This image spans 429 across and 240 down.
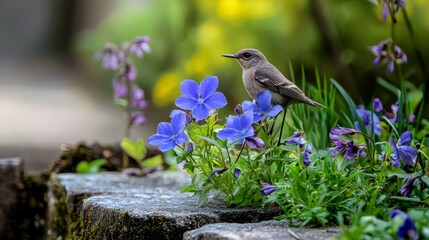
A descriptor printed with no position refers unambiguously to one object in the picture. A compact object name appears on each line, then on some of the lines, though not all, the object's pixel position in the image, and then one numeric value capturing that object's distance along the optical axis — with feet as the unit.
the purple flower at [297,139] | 16.61
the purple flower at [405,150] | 15.58
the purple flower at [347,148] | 16.44
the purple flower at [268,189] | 15.74
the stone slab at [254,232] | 13.97
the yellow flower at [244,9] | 48.78
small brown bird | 17.63
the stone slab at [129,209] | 16.33
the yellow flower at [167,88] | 47.32
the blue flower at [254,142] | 16.12
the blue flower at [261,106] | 16.62
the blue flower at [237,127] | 15.98
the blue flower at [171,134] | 16.67
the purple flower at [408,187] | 14.61
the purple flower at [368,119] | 21.67
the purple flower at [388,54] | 21.83
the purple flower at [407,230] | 12.31
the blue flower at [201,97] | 16.89
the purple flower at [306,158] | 16.12
